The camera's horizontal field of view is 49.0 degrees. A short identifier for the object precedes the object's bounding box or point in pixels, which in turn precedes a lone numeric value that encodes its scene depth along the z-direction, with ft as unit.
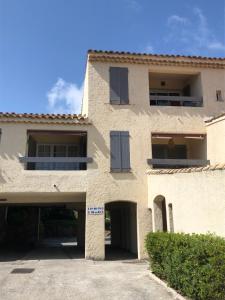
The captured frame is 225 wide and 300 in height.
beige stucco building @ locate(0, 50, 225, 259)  43.90
